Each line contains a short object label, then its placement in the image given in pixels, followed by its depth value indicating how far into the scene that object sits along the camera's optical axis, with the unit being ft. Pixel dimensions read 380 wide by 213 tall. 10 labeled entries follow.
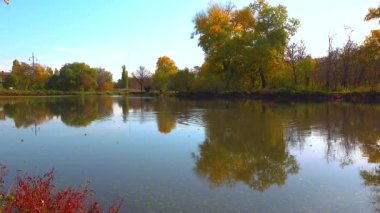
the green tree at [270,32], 153.58
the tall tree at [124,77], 427.53
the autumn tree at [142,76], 318.04
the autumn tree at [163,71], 259.60
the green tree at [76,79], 320.09
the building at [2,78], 327.76
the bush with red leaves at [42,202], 15.57
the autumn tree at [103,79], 355.97
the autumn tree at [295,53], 161.99
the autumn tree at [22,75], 311.88
